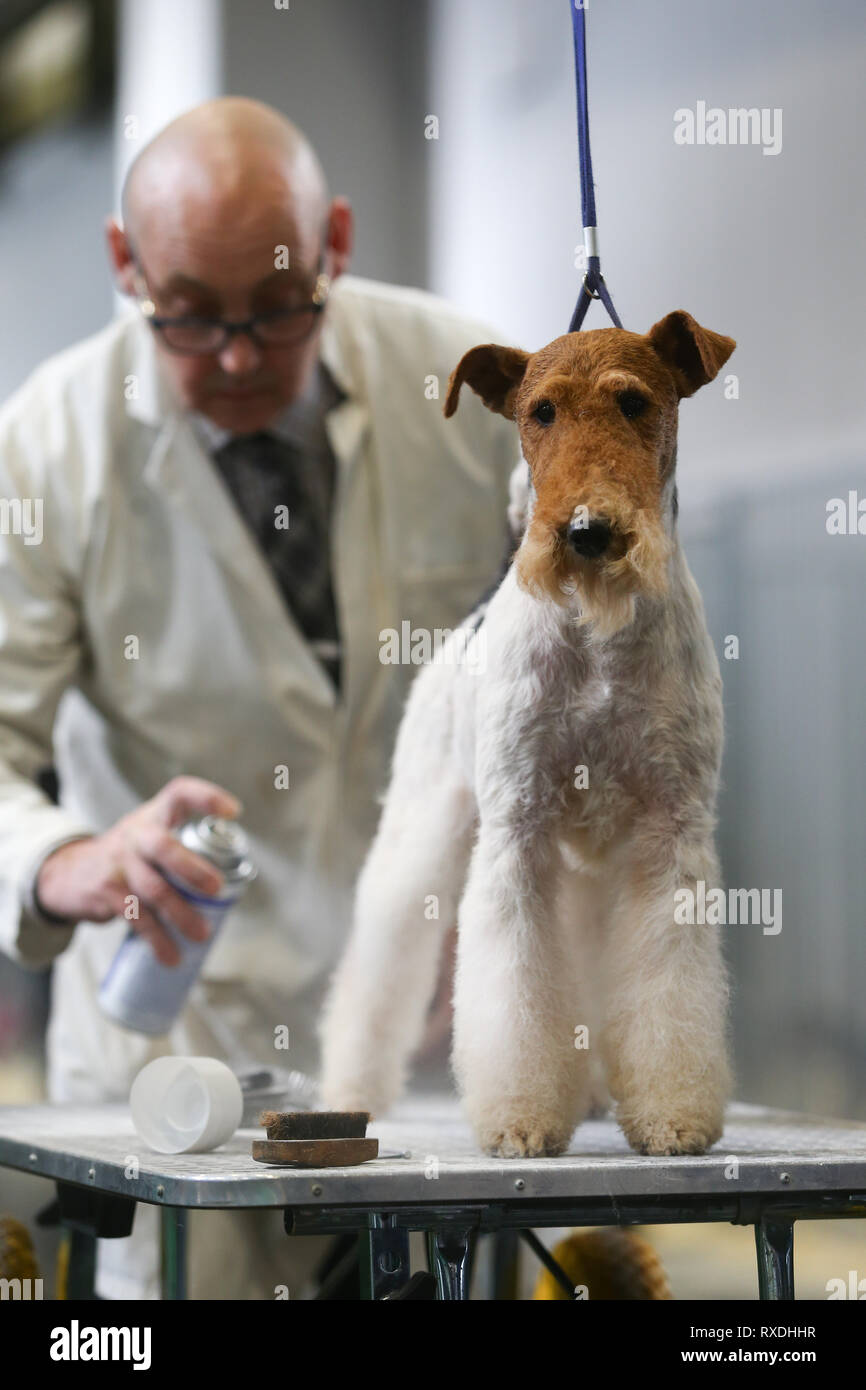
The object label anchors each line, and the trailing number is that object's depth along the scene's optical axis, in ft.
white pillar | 9.44
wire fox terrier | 6.29
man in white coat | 7.67
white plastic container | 6.67
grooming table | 6.29
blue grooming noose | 6.43
